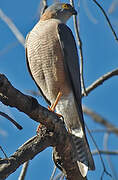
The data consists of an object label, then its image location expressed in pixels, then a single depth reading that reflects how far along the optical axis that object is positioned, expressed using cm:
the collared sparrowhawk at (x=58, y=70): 908
